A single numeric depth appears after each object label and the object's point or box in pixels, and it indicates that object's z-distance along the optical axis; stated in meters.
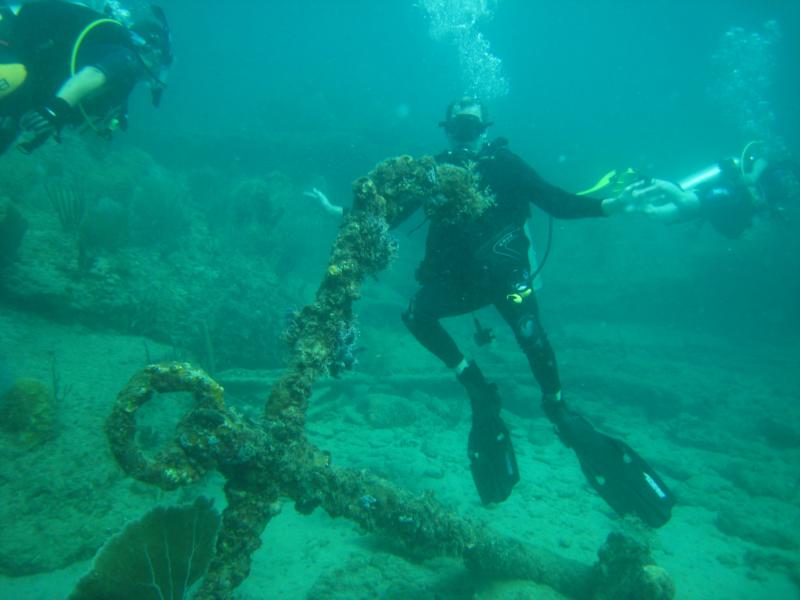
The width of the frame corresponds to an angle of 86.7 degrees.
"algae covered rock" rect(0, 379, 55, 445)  4.29
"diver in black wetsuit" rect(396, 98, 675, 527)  4.25
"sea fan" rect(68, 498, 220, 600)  2.25
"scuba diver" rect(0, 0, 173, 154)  4.22
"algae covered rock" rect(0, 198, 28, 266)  6.03
